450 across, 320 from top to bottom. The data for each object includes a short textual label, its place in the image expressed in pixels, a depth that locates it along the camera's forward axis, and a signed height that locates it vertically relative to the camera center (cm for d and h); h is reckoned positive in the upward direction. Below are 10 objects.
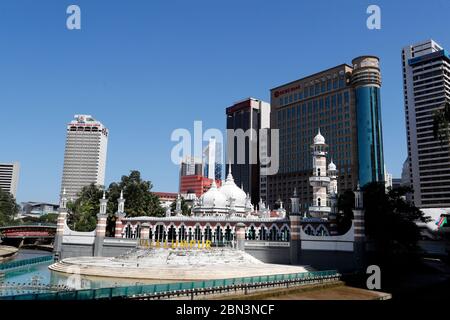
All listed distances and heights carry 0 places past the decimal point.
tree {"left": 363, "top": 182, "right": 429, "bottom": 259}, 4262 -30
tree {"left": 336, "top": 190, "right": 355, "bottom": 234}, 4606 +51
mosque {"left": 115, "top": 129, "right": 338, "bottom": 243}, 5016 -84
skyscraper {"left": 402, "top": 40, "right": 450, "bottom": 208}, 12838 +3164
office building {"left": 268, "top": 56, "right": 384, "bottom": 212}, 12012 +2990
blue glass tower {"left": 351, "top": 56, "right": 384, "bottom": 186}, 11931 +2812
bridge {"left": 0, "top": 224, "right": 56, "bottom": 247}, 8675 -502
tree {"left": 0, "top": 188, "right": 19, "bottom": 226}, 9473 +78
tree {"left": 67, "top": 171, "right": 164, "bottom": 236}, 6738 +155
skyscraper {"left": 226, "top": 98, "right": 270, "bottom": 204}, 17100 +3337
